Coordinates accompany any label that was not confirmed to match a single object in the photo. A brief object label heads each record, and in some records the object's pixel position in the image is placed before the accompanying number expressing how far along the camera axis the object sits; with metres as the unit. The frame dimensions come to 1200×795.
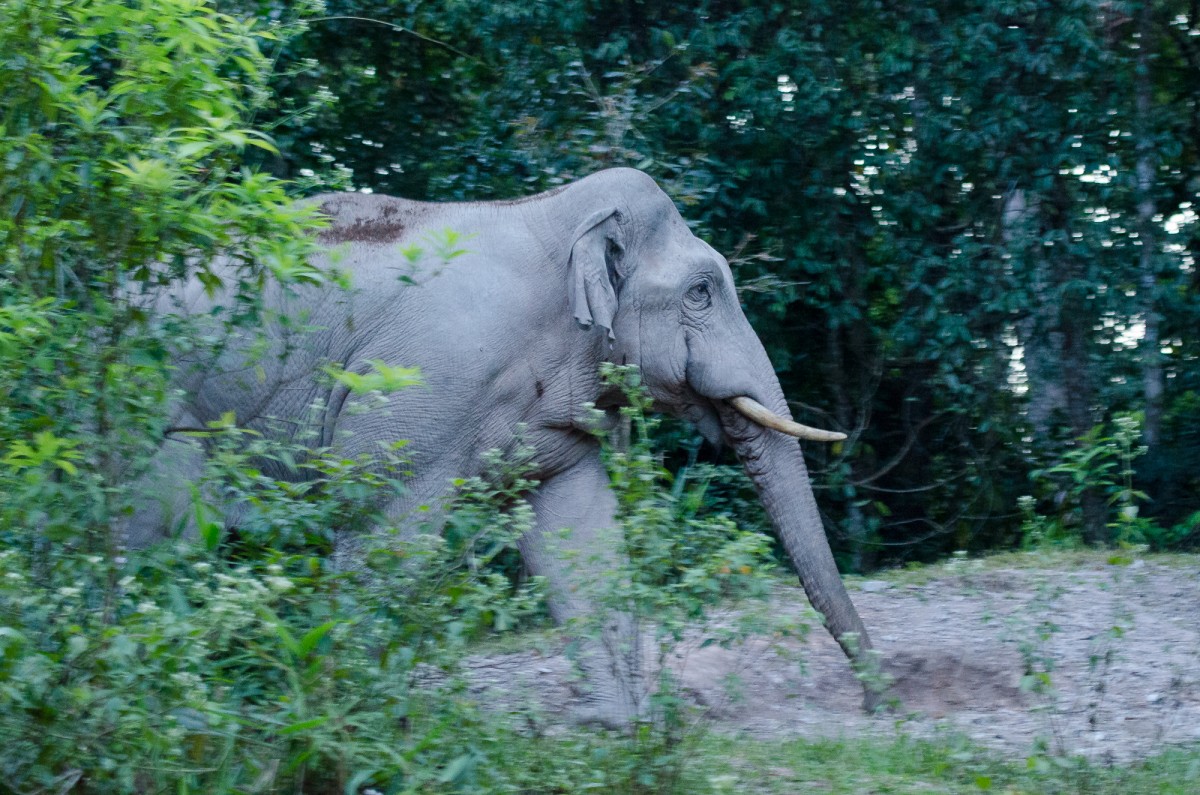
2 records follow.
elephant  11.62
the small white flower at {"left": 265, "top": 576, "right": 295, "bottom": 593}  6.92
